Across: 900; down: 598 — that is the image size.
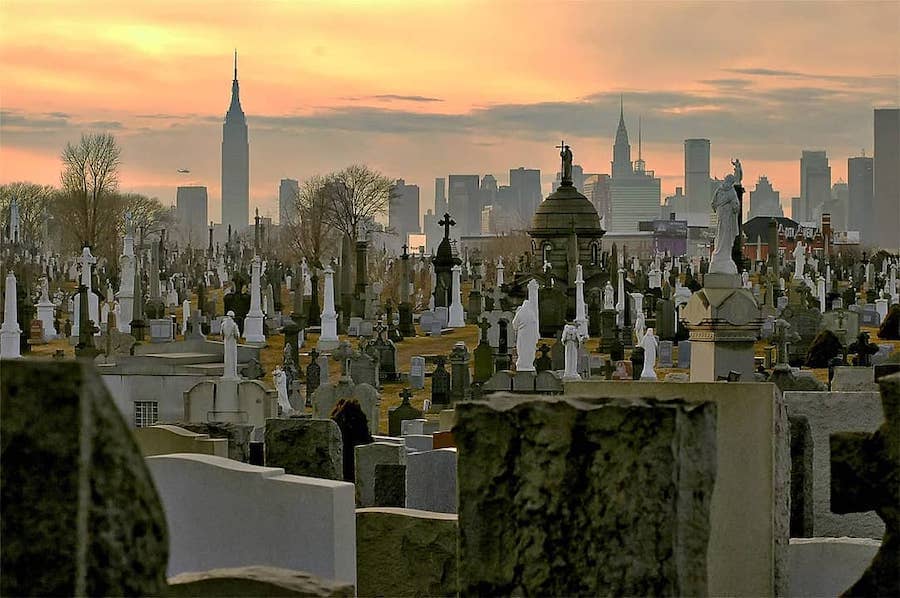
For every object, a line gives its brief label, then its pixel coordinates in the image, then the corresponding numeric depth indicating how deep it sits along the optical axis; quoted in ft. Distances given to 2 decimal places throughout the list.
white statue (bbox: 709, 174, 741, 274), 60.29
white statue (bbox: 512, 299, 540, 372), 73.61
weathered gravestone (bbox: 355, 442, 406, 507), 31.94
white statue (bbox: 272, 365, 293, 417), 58.44
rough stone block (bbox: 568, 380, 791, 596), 17.76
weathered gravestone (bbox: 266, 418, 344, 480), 28.17
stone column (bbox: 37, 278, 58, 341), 109.29
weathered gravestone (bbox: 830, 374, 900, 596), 11.19
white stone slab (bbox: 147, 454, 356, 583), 18.97
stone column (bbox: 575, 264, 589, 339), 109.98
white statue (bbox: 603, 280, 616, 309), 121.39
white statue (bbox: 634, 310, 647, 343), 95.57
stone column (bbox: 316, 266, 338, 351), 106.52
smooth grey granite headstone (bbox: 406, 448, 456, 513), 29.76
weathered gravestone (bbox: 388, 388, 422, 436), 56.90
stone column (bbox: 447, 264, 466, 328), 125.70
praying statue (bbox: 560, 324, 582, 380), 72.59
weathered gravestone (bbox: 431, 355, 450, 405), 72.02
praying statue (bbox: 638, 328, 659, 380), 76.95
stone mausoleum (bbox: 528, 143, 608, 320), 145.89
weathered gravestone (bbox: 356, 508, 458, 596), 21.27
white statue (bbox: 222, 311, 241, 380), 58.90
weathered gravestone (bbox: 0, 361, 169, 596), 8.08
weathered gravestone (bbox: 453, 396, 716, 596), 11.49
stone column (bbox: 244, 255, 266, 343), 110.11
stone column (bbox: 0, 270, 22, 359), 89.97
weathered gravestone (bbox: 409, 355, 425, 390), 80.12
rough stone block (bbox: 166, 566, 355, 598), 11.84
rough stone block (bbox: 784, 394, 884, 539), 25.77
